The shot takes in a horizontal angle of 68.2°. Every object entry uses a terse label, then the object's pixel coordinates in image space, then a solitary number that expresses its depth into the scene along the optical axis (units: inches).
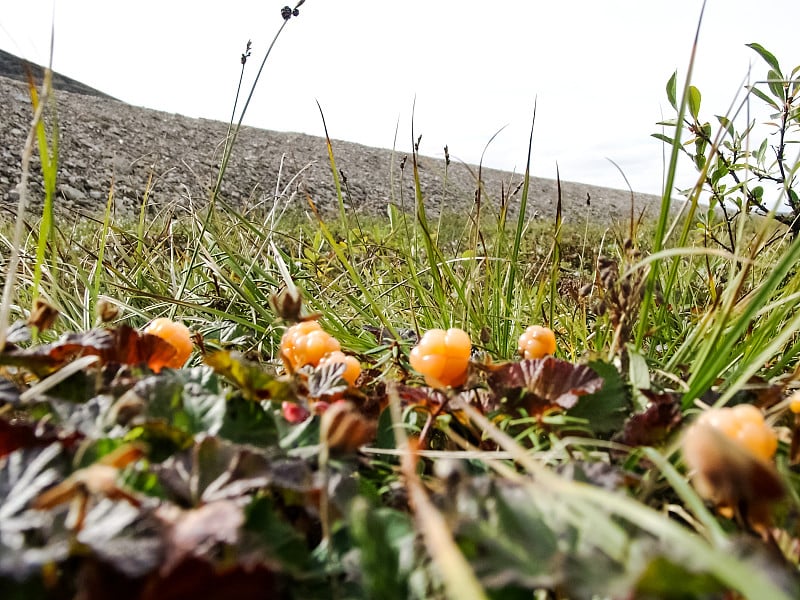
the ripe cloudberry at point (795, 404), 5.3
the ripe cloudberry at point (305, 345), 7.1
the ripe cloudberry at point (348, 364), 6.7
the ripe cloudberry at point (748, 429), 4.4
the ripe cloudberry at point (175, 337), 7.1
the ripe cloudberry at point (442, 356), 6.5
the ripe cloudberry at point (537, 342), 7.8
